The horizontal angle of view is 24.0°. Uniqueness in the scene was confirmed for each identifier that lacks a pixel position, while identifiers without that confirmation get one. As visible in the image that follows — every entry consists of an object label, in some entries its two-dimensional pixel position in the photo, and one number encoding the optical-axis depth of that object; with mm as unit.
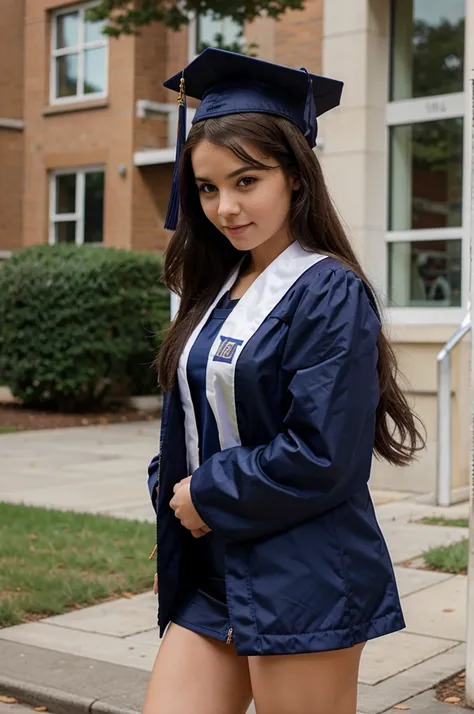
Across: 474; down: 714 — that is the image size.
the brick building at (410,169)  9773
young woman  2240
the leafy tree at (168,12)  13789
